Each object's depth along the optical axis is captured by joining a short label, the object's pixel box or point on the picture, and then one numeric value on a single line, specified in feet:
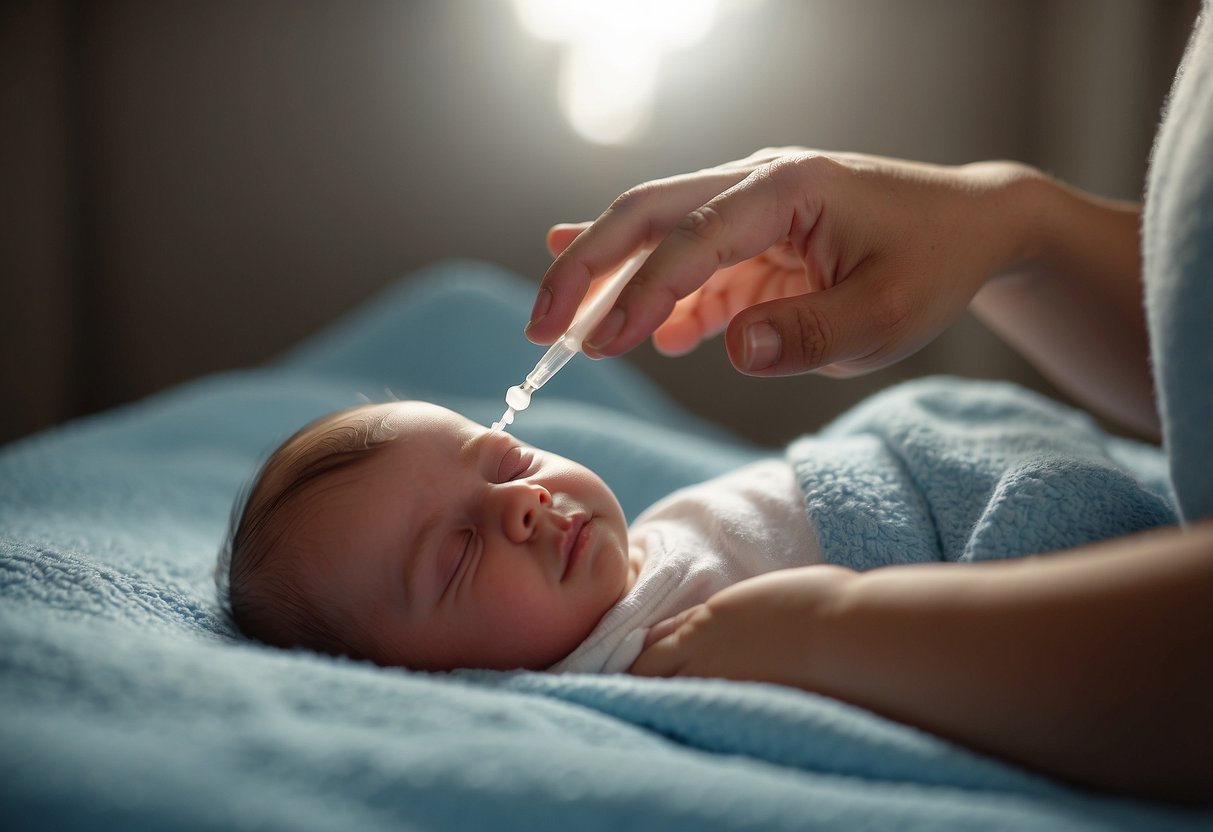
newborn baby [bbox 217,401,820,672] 1.70
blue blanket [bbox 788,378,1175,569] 1.64
